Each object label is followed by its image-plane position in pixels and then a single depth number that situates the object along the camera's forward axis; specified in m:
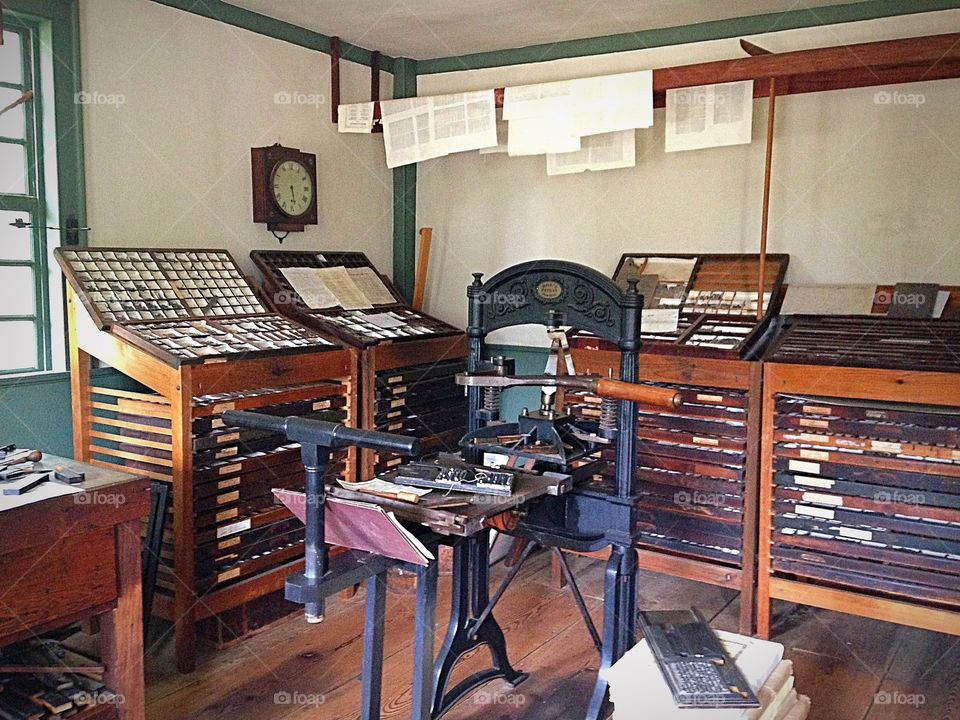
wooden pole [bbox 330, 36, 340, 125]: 4.93
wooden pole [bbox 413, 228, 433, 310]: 5.31
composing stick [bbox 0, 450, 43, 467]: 2.73
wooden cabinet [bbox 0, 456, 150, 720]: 2.39
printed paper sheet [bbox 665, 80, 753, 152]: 3.74
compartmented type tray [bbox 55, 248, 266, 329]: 3.56
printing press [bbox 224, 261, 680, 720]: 2.45
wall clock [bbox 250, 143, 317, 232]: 4.52
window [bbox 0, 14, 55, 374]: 3.58
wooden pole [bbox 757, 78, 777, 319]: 3.72
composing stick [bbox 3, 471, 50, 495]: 2.48
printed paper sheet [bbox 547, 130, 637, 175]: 4.25
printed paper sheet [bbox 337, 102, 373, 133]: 4.71
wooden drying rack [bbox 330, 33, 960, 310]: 3.36
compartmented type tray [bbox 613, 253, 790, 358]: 3.89
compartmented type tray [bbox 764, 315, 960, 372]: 3.42
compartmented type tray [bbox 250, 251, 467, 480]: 4.24
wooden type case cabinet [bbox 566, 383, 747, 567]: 3.80
